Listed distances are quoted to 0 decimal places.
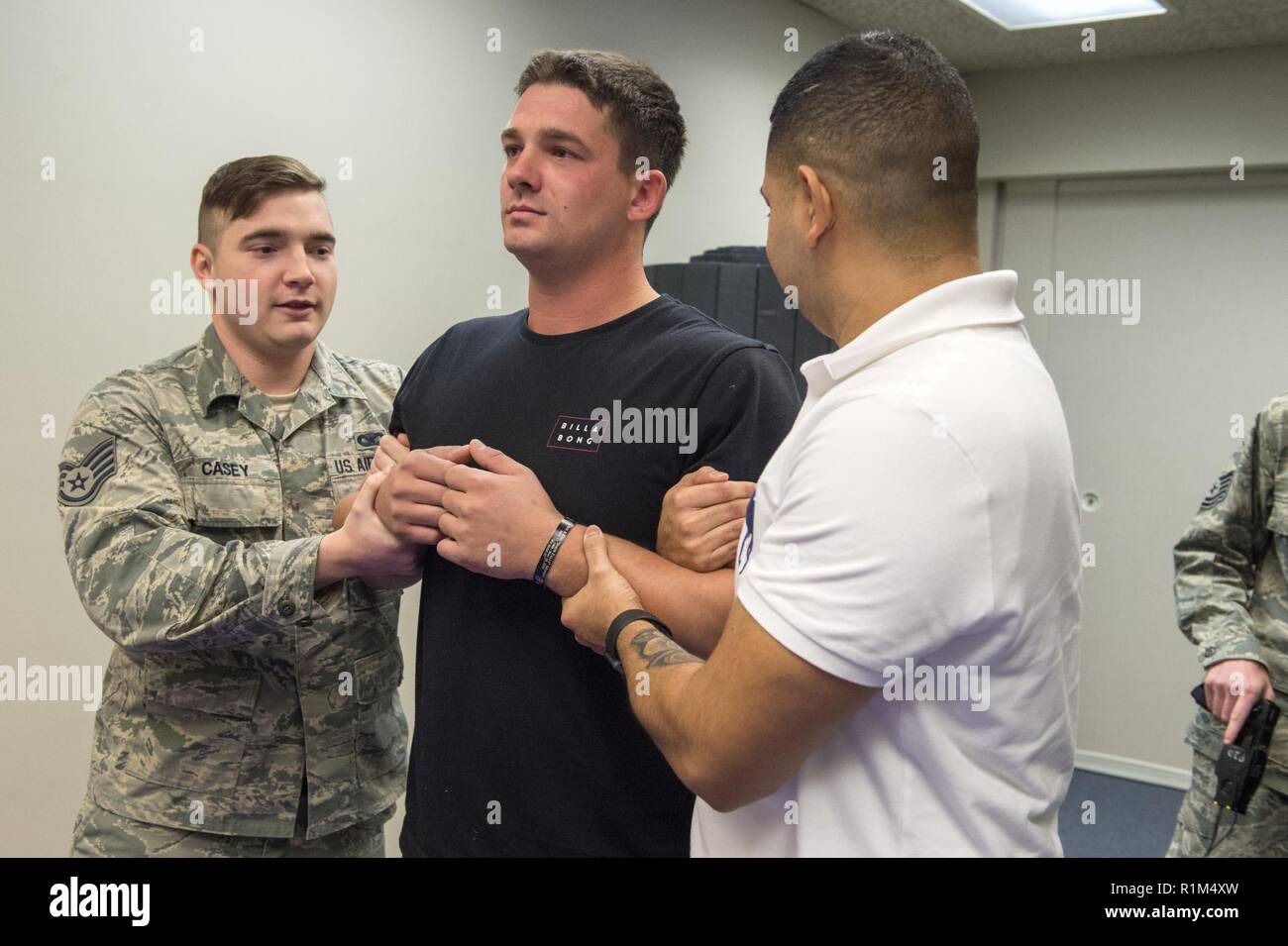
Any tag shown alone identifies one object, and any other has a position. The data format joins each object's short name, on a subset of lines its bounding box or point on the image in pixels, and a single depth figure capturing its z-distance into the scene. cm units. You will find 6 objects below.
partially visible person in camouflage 189
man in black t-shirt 130
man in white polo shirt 87
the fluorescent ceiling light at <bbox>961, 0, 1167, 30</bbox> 363
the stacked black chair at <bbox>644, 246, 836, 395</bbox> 275
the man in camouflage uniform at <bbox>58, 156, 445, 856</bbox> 147
